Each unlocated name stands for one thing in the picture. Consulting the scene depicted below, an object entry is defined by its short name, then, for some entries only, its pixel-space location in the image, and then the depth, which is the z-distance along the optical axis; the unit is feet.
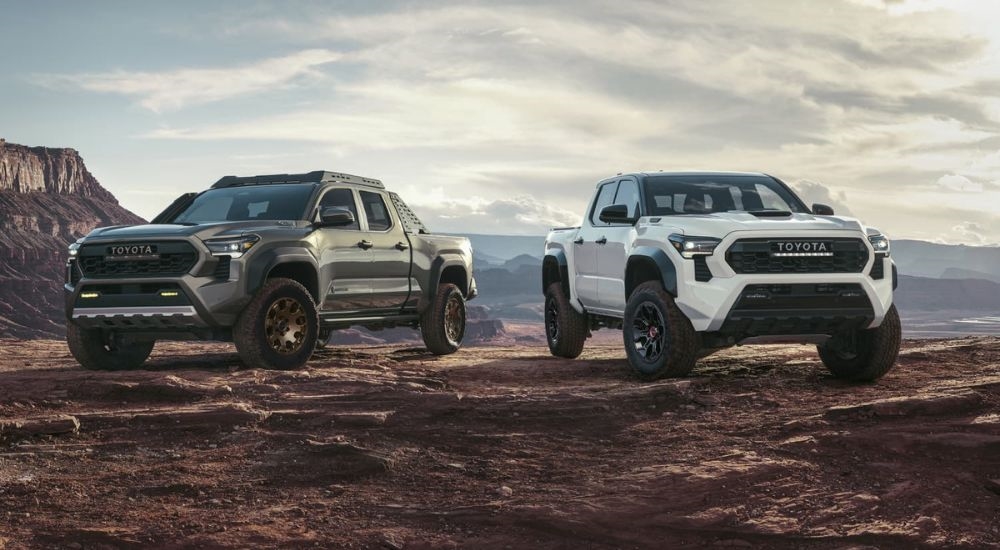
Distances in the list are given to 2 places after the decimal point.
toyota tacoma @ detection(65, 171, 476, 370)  32.58
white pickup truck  29.60
